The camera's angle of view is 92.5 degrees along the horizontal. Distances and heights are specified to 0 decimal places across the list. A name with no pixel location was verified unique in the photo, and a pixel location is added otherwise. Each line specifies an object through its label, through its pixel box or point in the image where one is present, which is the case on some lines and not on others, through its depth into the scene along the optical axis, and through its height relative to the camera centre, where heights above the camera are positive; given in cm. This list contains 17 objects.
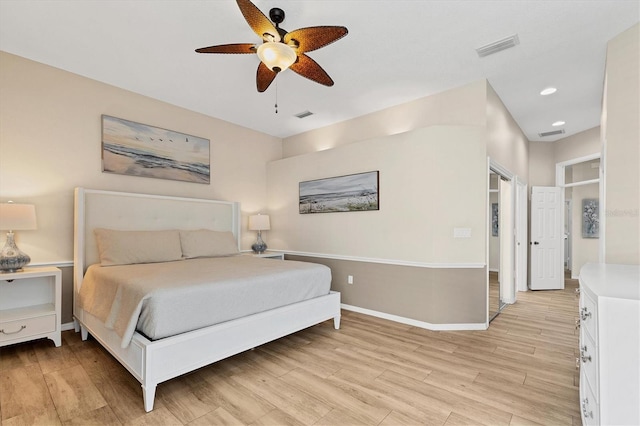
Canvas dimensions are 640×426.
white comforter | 207 -63
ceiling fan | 203 +124
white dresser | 115 -55
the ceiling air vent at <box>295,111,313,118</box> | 447 +148
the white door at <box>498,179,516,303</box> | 459 -46
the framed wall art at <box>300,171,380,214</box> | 403 +28
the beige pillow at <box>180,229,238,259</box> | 391 -41
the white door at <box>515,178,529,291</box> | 493 -32
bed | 201 -88
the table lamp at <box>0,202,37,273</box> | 270 -12
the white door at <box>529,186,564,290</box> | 554 -46
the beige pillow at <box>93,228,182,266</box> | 320 -38
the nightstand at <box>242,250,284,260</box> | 484 -66
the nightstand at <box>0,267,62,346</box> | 267 -92
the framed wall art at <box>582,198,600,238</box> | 625 -8
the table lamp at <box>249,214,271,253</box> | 499 -21
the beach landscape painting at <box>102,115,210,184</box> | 368 +81
